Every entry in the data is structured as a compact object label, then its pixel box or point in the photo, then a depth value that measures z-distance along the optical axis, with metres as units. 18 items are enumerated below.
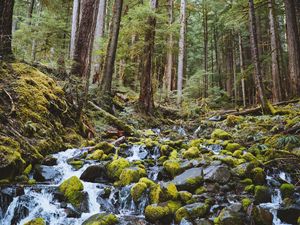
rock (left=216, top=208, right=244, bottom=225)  4.58
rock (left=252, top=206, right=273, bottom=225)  4.75
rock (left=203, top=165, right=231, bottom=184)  6.16
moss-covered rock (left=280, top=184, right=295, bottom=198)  5.68
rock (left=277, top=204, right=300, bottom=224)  4.94
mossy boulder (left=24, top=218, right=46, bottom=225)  4.32
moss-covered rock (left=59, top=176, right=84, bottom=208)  5.20
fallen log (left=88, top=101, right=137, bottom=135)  11.15
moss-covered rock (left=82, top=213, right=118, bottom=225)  4.55
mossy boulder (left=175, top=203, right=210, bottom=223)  4.85
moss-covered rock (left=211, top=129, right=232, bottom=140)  10.20
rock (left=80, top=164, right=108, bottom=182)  6.13
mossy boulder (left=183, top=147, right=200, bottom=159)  7.84
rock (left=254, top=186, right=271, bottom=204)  5.57
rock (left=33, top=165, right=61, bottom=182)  5.78
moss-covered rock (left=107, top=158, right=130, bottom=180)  6.38
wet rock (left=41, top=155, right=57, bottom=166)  6.37
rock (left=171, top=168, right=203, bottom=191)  5.88
